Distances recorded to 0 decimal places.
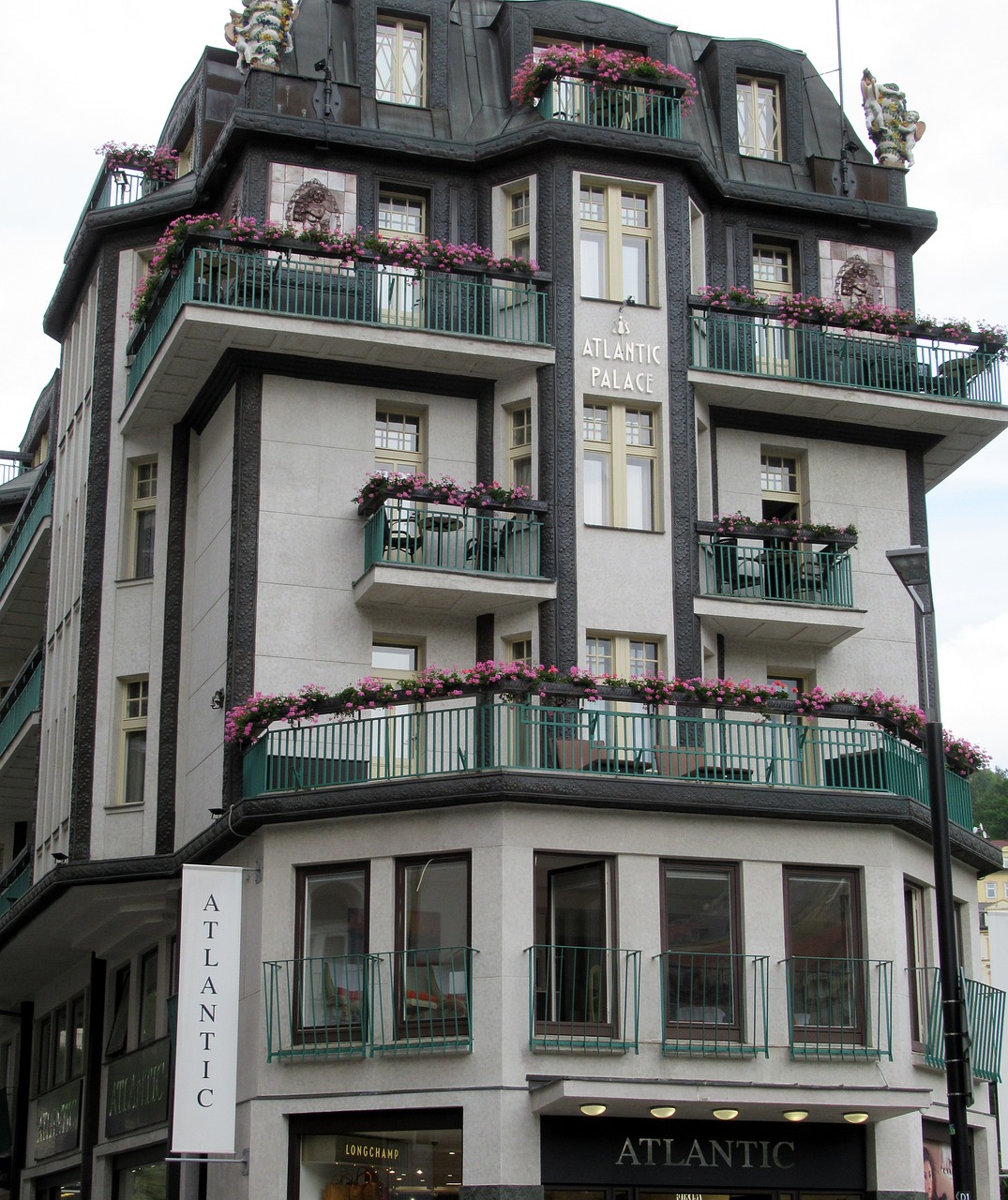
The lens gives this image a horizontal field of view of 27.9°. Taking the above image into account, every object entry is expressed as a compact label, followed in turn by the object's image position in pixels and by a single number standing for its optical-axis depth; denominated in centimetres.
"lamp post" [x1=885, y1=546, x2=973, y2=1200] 2045
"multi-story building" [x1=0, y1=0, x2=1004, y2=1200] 2639
